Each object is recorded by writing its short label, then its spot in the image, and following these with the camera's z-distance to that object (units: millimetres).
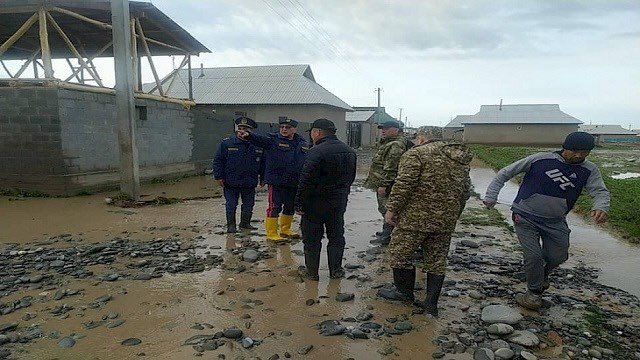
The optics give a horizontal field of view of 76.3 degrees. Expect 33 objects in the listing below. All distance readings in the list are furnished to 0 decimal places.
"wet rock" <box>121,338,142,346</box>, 2975
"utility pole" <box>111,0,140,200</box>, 8336
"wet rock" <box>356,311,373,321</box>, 3506
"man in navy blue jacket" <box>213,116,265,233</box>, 6133
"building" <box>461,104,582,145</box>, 47281
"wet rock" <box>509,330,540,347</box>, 3119
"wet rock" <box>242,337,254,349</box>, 2996
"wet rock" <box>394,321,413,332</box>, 3334
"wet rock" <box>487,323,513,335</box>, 3270
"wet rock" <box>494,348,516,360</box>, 2928
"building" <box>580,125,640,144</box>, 65119
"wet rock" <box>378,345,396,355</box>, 2975
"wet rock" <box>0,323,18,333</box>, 3134
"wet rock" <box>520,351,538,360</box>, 2912
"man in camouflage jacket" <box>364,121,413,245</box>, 5348
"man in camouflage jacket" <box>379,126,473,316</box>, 3547
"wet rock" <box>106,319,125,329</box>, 3250
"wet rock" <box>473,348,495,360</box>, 2922
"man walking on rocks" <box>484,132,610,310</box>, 3705
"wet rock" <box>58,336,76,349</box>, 2927
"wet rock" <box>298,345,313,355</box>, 2943
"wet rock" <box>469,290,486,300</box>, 4031
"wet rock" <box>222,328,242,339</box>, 3118
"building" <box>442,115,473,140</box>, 63156
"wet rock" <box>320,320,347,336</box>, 3229
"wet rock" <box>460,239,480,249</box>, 5875
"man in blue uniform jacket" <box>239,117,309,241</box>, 5605
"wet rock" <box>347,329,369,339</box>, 3184
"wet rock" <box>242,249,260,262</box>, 5020
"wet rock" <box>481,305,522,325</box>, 3461
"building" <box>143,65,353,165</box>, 27391
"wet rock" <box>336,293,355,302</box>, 3906
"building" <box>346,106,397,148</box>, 35438
